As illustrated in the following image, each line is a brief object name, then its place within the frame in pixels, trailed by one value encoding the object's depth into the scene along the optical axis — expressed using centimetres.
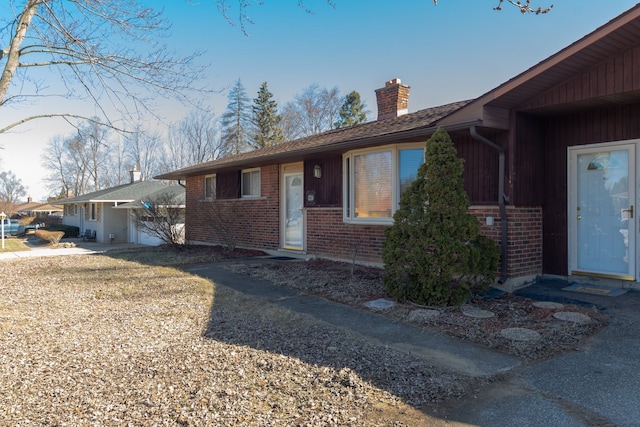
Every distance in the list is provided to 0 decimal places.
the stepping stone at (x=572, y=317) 477
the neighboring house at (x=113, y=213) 2178
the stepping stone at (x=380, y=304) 566
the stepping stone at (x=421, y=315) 502
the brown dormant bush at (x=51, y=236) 2055
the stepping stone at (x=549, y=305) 536
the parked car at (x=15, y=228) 2958
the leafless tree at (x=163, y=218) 1326
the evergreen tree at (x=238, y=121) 3512
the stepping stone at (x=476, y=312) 512
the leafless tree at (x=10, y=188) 6262
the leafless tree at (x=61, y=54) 559
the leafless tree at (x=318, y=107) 3319
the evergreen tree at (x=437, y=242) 541
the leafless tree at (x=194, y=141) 3728
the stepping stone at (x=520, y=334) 425
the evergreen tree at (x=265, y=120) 3475
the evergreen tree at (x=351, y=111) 3262
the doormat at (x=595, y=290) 585
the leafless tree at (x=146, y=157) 4131
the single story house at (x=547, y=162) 561
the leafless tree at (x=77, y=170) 4447
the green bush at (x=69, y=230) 2620
